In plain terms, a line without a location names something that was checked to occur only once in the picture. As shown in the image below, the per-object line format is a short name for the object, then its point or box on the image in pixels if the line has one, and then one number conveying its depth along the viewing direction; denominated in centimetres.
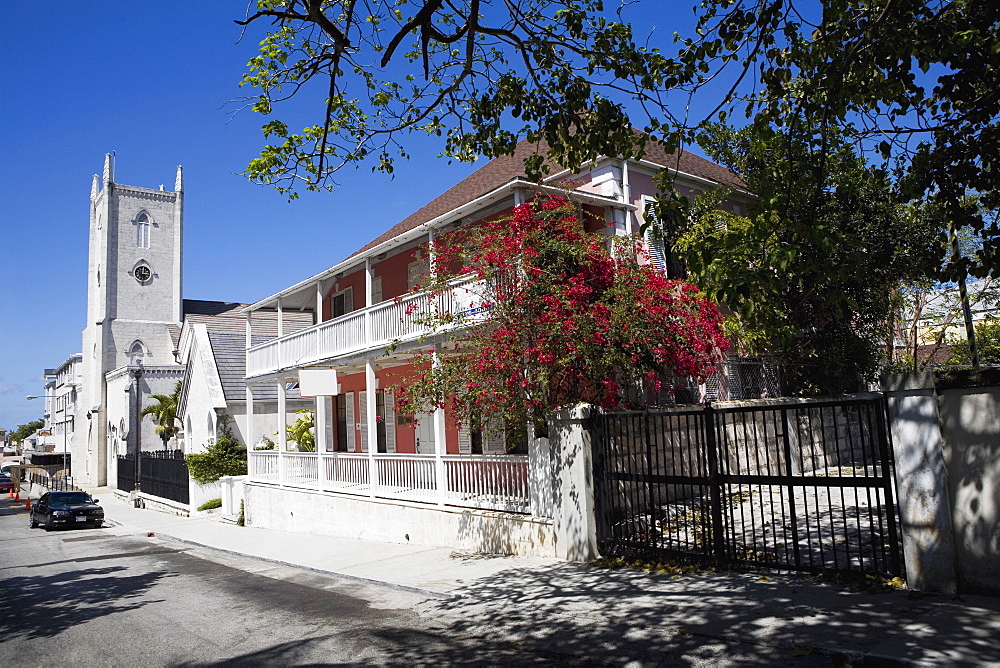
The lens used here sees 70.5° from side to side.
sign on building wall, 1728
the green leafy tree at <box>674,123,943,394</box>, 1095
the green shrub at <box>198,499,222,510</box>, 2498
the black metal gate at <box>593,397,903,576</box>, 734
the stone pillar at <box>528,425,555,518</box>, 1066
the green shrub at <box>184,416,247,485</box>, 2530
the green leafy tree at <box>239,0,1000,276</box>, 784
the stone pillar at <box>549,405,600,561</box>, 1005
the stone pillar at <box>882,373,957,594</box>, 668
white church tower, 5022
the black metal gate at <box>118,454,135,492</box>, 3488
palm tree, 3772
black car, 2412
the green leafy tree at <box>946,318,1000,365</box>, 2008
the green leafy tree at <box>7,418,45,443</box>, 13838
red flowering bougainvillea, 1044
